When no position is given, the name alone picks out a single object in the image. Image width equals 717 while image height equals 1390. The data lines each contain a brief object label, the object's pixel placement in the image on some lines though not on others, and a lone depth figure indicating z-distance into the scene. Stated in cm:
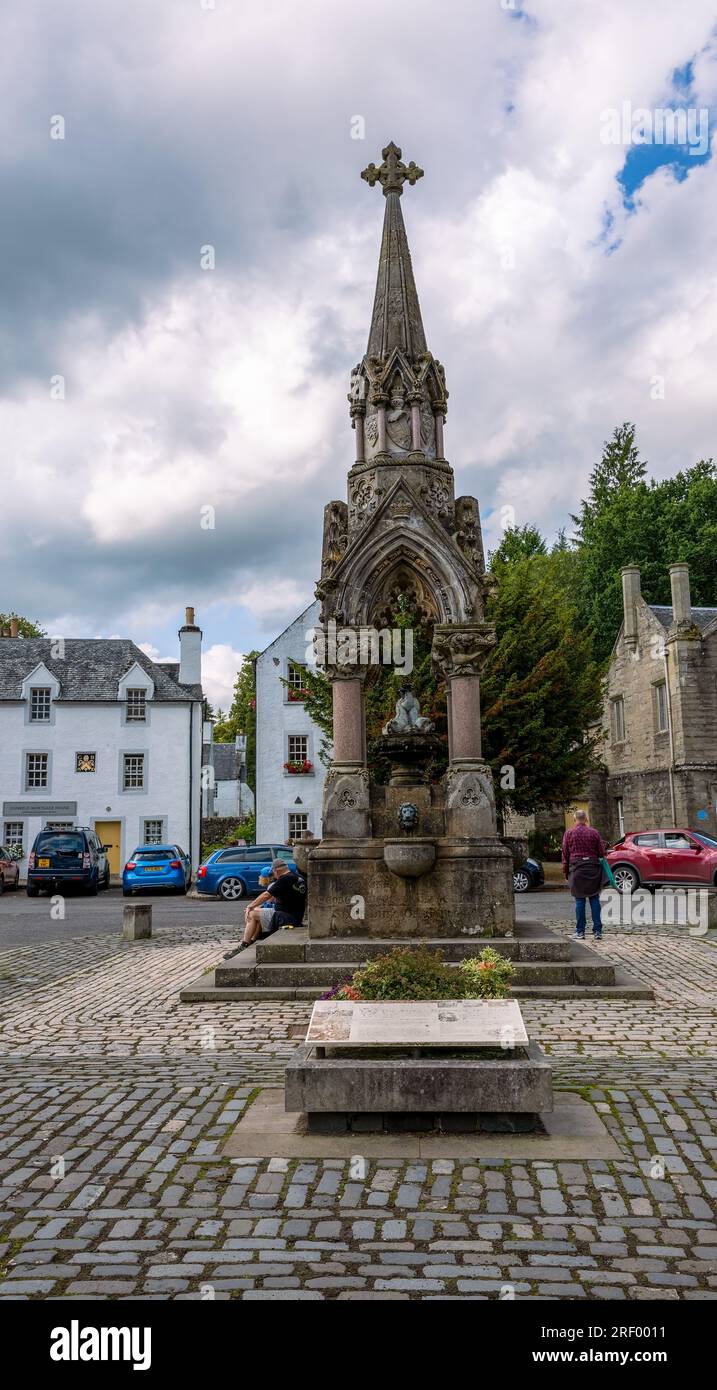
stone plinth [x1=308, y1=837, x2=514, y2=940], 1016
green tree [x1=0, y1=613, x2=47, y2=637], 5413
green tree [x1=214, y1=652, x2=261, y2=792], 5359
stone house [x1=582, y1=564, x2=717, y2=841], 3159
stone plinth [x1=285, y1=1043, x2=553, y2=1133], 515
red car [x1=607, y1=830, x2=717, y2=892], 2030
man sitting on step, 1171
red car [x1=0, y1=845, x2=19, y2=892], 2926
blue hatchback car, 2662
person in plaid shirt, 1269
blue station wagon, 2416
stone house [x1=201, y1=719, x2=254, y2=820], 5969
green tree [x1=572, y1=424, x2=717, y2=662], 4228
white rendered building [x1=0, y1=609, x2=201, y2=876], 3509
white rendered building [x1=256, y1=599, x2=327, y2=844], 3484
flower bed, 599
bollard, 1484
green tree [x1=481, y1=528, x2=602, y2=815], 2502
